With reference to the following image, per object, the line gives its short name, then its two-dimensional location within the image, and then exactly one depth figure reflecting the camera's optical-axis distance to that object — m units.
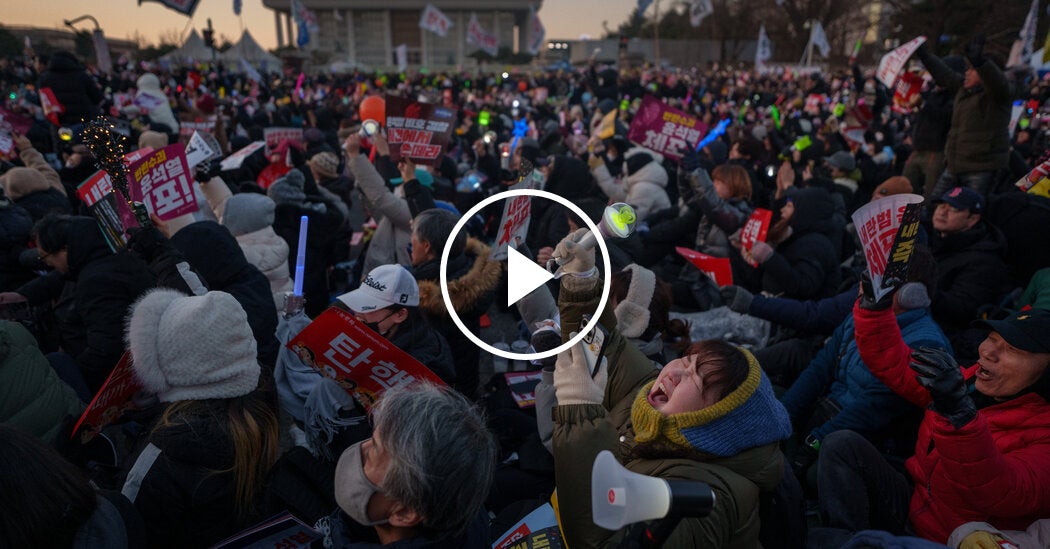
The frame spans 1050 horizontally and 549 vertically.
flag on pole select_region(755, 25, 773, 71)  23.83
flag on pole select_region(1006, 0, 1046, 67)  12.14
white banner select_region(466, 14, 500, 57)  22.89
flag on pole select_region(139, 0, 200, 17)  16.39
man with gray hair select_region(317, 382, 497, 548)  1.57
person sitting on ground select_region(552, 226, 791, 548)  1.73
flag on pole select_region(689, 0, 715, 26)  23.94
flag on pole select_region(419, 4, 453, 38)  22.75
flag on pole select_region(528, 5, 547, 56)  26.08
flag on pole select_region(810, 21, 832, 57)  22.42
